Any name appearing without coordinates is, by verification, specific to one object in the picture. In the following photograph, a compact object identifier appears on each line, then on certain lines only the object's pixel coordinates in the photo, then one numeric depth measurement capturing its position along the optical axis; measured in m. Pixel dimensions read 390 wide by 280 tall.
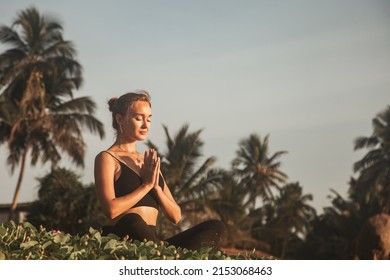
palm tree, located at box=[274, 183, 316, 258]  35.47
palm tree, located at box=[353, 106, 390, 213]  29.31
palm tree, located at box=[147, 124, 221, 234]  22.40
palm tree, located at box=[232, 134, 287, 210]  34.19
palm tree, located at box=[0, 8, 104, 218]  23.56
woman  4.35
